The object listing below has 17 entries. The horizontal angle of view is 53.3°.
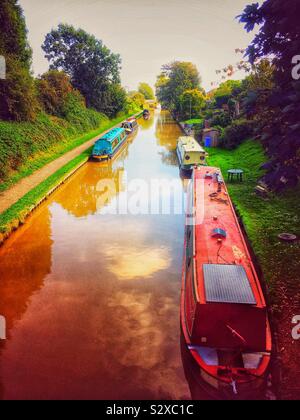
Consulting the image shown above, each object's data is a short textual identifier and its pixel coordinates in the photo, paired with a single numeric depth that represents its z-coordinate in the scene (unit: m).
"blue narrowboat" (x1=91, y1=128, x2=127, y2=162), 29.53
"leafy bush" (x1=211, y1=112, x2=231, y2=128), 36.88
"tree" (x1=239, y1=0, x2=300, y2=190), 7.98
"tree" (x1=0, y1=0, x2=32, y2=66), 24.64
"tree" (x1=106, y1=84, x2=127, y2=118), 57.60
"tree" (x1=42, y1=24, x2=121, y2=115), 48.12
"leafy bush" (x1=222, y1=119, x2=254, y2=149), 29.88
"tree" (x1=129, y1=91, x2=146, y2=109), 102.63
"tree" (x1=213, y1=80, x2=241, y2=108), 48.41
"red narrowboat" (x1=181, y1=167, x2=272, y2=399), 6.55
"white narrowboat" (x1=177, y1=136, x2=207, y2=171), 23.86
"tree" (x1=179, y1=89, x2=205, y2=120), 57.53
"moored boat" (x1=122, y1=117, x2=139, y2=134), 47.56
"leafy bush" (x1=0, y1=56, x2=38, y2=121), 23.92
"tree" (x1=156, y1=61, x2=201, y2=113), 69.56
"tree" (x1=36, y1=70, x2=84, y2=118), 35.15
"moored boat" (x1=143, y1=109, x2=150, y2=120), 80.26
